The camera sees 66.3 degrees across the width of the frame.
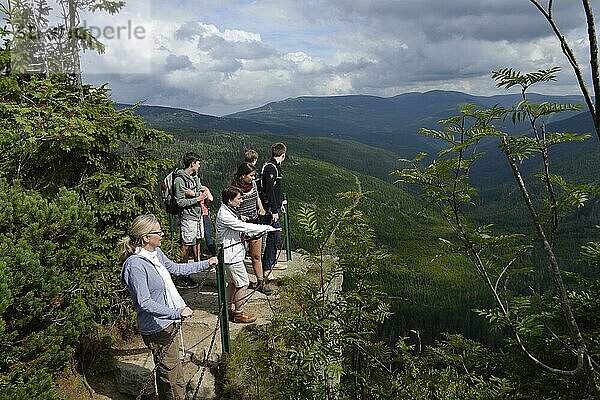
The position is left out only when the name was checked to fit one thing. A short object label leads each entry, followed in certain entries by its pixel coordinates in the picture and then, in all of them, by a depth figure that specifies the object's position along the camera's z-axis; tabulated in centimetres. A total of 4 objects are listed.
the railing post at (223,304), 545
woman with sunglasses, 431
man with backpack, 711
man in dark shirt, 754
